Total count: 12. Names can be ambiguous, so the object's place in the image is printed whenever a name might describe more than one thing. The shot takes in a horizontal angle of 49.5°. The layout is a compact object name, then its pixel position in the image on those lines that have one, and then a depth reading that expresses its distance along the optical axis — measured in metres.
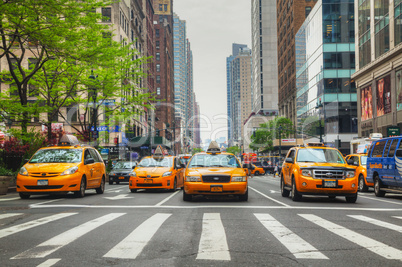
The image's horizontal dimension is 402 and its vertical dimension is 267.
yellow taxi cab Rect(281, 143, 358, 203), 13.58
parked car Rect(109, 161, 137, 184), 29.45
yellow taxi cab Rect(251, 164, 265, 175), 60.25
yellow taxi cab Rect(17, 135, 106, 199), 13.95
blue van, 16.39
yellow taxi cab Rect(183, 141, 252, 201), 13.04
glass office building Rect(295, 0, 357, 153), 60.00
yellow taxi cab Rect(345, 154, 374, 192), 21.22
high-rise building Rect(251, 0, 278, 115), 145.50
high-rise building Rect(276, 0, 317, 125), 81.31
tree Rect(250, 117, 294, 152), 90.57
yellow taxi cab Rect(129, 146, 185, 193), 18.12
